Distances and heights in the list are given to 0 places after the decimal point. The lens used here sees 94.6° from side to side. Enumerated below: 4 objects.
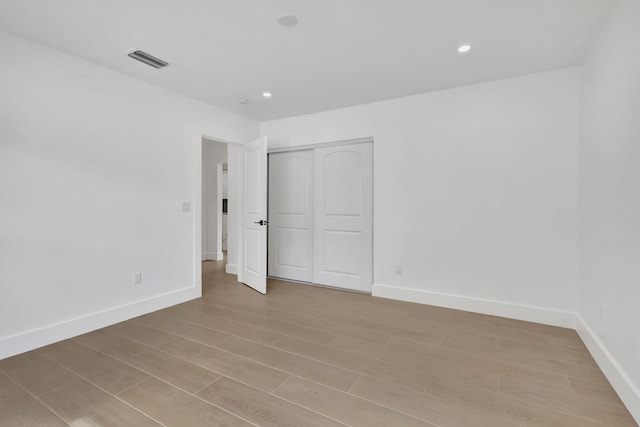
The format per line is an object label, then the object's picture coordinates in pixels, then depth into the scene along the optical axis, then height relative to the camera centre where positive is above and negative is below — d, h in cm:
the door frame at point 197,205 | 371 +8
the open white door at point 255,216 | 394 -7
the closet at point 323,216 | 401 -6
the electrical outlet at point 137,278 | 313 -72
